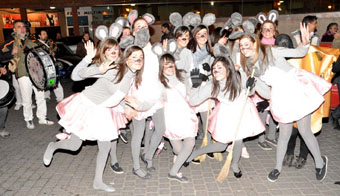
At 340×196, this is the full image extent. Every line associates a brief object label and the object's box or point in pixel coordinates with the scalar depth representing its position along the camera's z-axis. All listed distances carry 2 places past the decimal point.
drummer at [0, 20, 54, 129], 6.21
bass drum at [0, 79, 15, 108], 5.73
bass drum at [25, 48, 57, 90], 5.64
